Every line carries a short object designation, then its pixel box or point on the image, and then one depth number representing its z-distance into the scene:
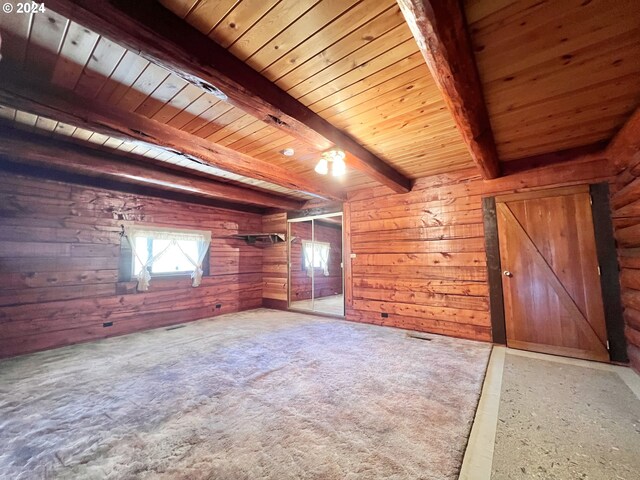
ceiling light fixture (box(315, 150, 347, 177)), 2.61
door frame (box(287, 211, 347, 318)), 5.28
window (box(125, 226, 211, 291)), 4.23
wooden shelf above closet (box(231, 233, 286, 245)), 5.58
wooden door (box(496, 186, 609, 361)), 2.79
